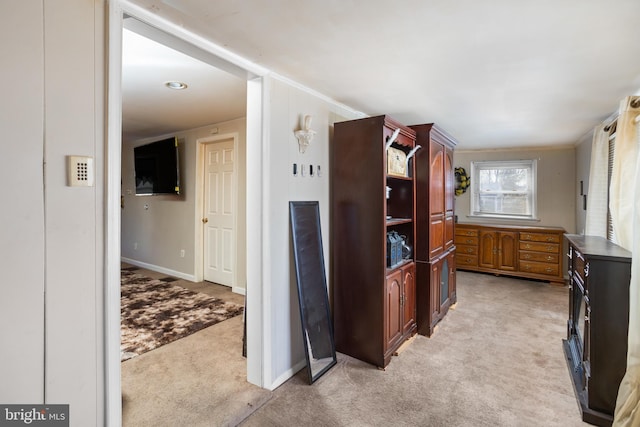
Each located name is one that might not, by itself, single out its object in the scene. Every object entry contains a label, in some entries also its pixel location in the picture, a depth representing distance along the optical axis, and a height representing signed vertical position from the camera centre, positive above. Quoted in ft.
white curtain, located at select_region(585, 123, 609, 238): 10.56 +0.85
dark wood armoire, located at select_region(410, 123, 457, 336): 10.08 -0.60
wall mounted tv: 15.53 +1.99
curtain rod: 7.64 +2.62
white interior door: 14.64 -0.29
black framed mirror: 7.64 -2.08
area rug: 9.60 -3.99
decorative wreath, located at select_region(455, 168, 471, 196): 19.07 +1.61
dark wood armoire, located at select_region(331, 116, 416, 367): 8.13 -1.15
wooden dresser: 15.74 -2.27
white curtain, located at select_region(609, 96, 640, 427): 5.93 +0.76
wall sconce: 7.79 +1.81
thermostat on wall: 3.93 +0.44
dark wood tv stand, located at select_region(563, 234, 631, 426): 6.17 -2.46
